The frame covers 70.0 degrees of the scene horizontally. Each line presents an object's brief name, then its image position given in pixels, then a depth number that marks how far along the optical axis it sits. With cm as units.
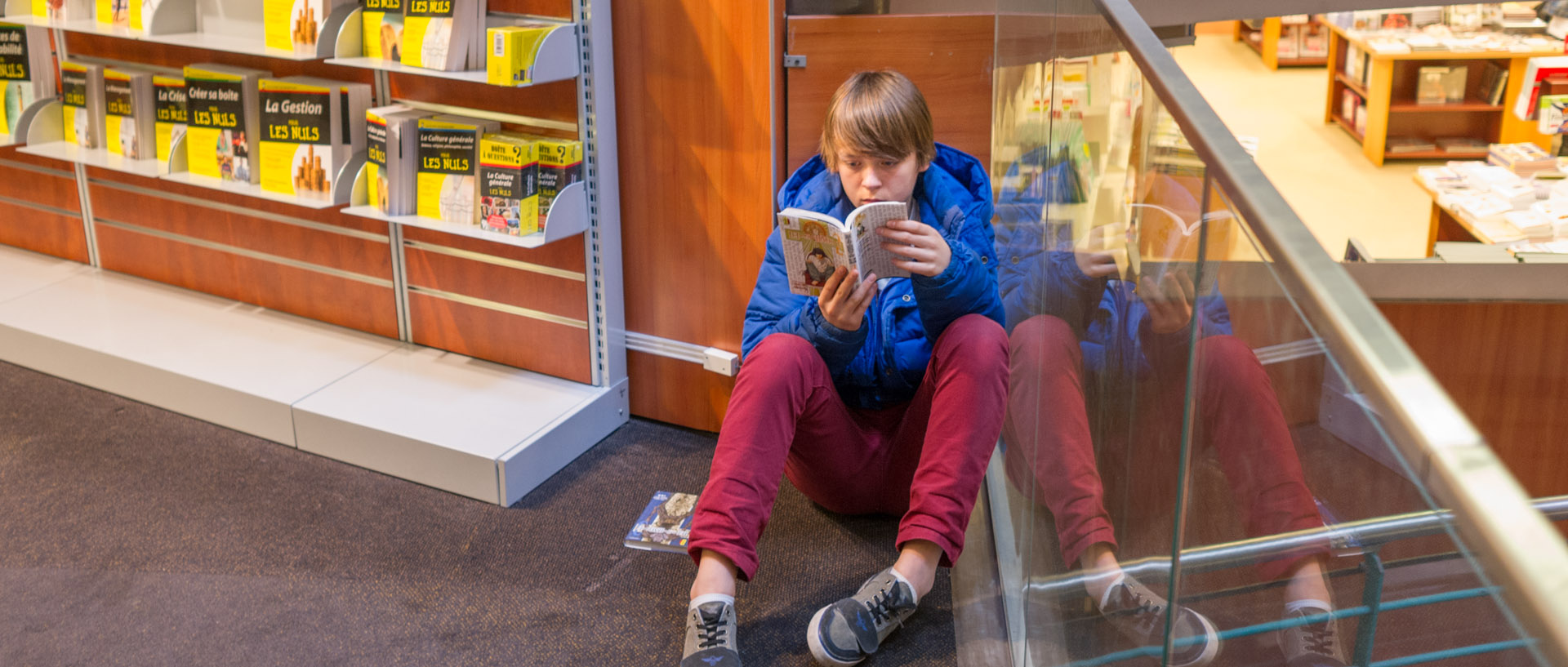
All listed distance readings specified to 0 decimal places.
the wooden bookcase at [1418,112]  618
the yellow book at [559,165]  275
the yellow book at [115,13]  329
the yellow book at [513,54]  257
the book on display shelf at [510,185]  275
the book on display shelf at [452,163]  285
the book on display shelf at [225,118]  323
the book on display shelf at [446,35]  271
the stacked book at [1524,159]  443
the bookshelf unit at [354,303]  277
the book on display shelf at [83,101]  354
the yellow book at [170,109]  337
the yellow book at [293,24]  295
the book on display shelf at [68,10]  341
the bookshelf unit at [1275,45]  859
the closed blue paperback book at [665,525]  249
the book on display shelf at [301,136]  308
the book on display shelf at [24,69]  373
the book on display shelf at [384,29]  285
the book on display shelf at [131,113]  343
